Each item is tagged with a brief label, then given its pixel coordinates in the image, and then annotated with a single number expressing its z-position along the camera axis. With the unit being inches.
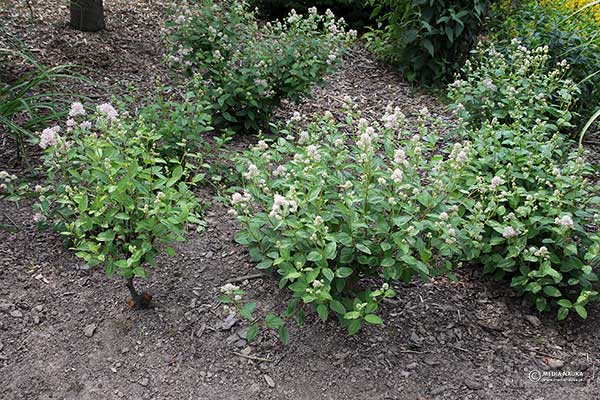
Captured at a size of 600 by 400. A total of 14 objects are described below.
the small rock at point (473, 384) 87.1
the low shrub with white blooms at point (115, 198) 85.5
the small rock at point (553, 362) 91.2
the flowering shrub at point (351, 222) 81.4
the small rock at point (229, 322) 94.3
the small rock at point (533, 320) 98.2
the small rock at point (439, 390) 86.0
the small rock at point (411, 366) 89.6
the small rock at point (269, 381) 86.1
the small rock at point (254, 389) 85.3
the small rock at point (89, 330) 92.4
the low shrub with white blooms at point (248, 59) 135.1
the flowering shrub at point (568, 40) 157.8
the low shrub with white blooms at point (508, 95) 123.3
